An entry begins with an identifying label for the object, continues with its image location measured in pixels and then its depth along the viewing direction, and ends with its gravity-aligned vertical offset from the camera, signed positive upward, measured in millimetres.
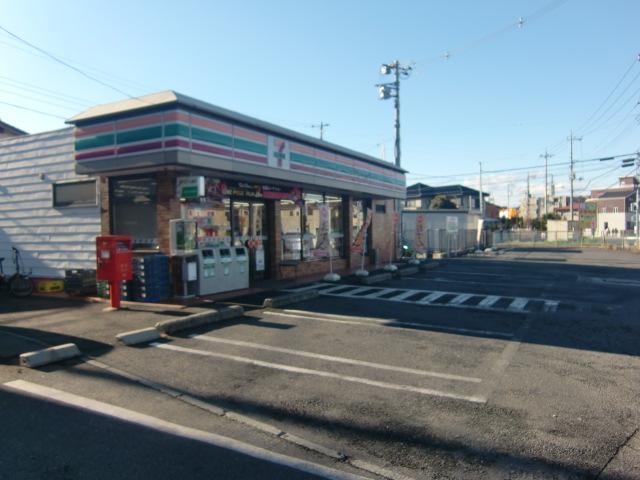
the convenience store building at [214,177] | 11070 +1654
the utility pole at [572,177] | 65188 +7415
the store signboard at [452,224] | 34844 +456
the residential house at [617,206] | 82438 +4266
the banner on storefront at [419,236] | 25094 -319
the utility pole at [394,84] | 29938 +9751
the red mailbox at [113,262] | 10289 -616
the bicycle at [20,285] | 12826 -1382
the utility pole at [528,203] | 95750 +5479
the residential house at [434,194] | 56156 +4463
